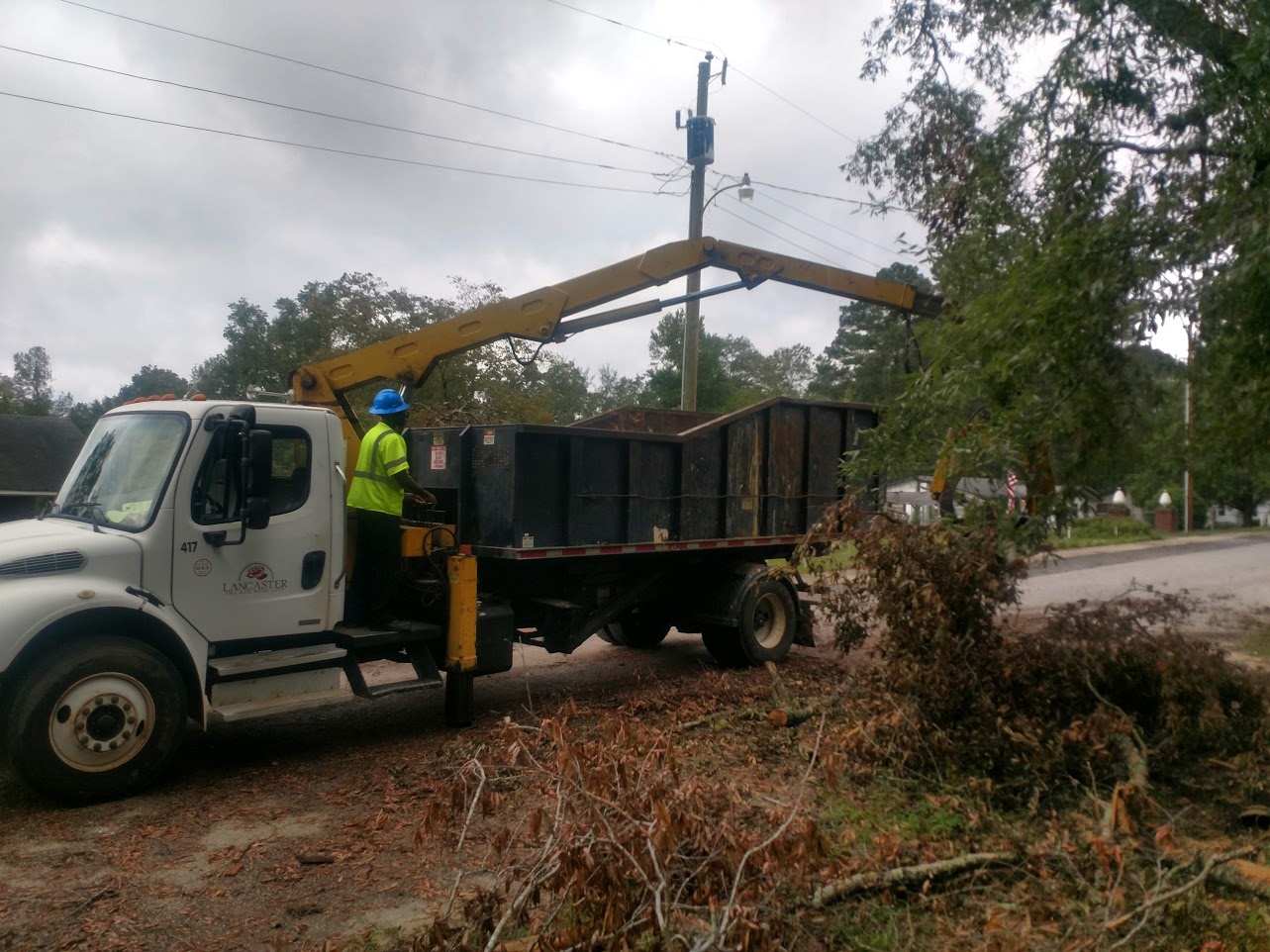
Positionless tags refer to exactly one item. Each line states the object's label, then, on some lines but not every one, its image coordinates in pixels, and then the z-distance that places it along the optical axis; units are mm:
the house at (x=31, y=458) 26281
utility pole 17266
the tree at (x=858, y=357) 36047
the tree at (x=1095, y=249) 6016
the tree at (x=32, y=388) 62938
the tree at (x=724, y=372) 47969
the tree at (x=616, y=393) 57094
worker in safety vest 7043
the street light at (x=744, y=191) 18609
